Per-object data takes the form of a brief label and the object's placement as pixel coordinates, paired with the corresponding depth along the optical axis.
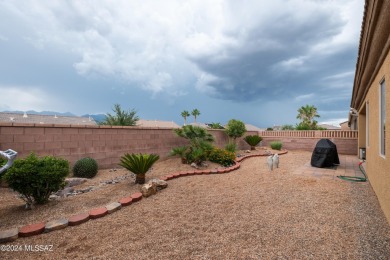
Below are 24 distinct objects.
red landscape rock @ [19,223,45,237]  2.73
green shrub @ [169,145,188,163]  7.70
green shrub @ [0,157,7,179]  3.92
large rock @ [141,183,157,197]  4.26
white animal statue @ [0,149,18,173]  2.47
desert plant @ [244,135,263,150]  13.38
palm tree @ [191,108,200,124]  47.97
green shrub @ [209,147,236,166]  7.92
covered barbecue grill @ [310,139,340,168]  7.02
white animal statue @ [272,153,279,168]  6.99
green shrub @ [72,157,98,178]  5.86
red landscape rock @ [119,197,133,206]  3.76
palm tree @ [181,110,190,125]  46.17
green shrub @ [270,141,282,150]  13.14
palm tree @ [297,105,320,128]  29.75
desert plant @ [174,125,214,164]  7.73
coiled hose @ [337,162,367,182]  5.37
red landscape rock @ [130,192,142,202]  3.99
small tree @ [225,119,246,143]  12.34
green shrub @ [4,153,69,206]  3.37
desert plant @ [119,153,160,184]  5.02
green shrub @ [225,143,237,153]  10.44
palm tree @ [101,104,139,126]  11.09
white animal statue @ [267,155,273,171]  6.78
